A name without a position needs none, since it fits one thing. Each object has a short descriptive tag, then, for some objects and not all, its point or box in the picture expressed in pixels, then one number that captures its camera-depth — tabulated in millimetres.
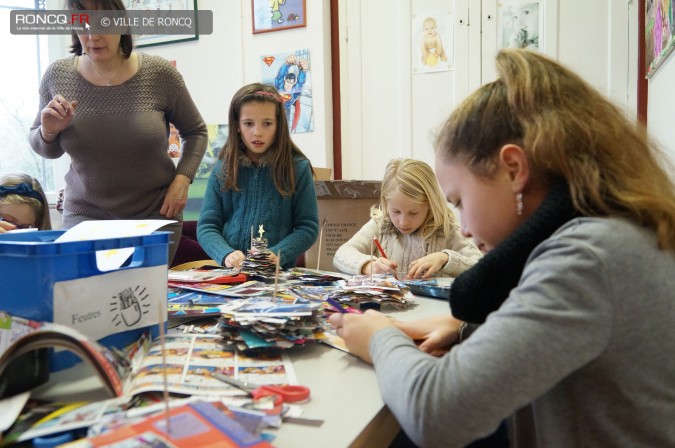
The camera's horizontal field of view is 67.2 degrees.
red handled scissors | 586
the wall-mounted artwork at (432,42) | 2932
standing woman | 1564
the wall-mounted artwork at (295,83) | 3158
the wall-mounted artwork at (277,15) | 3131
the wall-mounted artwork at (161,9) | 3448
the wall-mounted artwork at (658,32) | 1641
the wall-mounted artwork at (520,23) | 2766
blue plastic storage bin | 669
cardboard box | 2211
